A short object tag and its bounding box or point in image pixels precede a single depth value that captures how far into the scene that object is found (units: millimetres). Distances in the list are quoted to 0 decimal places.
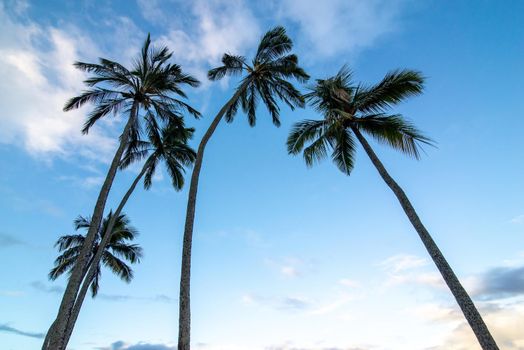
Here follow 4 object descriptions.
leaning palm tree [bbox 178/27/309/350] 17734
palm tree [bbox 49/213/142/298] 25577
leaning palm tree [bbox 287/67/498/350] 10648
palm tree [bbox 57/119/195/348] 20156
